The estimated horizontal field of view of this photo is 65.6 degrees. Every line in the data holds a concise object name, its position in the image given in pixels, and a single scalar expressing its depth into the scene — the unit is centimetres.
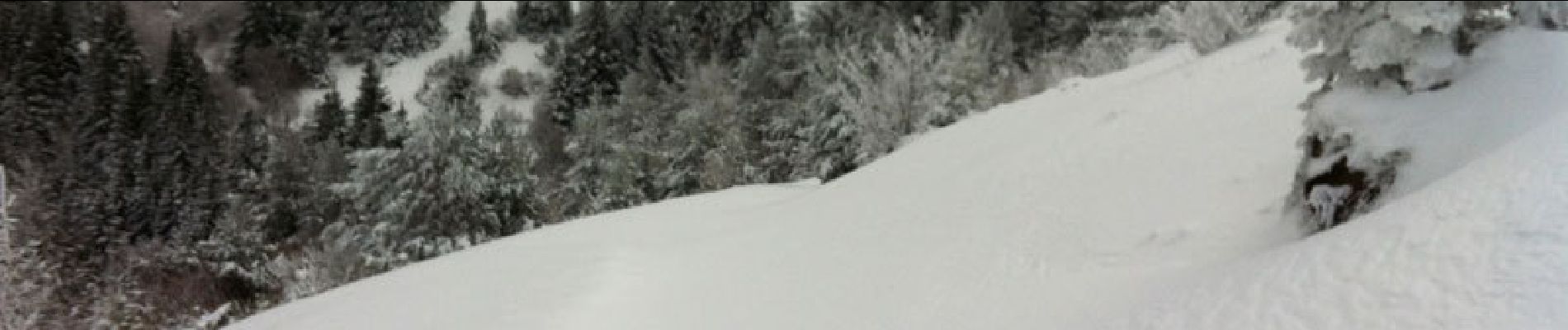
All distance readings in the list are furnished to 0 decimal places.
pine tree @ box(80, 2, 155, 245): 5652
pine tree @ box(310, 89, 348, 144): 6516
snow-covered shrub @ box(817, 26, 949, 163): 2397
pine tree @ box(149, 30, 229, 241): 5509
